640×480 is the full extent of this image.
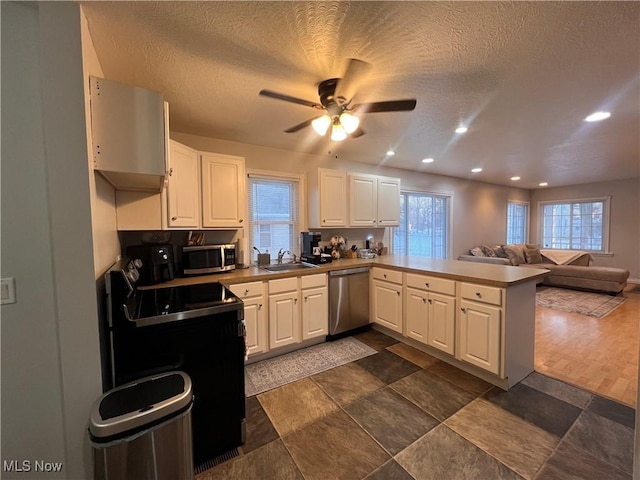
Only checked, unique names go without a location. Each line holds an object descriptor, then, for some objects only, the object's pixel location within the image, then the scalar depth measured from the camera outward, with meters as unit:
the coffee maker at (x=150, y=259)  2.22
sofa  5.10
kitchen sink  2.99
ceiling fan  1.69
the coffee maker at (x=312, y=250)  3.39
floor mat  2.39
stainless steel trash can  1.09
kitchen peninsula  2.20
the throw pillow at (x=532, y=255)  6.27
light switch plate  1.20
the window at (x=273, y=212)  3.37
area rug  4.21
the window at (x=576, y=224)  6.65
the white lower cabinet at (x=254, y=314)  2.52
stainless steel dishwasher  3.12
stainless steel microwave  2.56
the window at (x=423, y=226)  5.02
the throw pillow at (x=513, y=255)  5.97
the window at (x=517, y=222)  7.20
